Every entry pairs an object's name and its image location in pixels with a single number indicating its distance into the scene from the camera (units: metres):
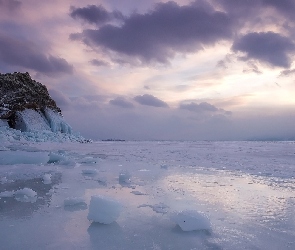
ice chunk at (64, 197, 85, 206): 3.03
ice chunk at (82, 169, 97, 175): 5.60
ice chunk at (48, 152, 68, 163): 7.84
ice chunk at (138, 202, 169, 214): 2.84
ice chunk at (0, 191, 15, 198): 3.37
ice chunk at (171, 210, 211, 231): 2.28
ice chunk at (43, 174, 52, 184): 4.48
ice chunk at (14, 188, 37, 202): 3.29
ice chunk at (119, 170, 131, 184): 4.68
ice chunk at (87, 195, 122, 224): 2.43
